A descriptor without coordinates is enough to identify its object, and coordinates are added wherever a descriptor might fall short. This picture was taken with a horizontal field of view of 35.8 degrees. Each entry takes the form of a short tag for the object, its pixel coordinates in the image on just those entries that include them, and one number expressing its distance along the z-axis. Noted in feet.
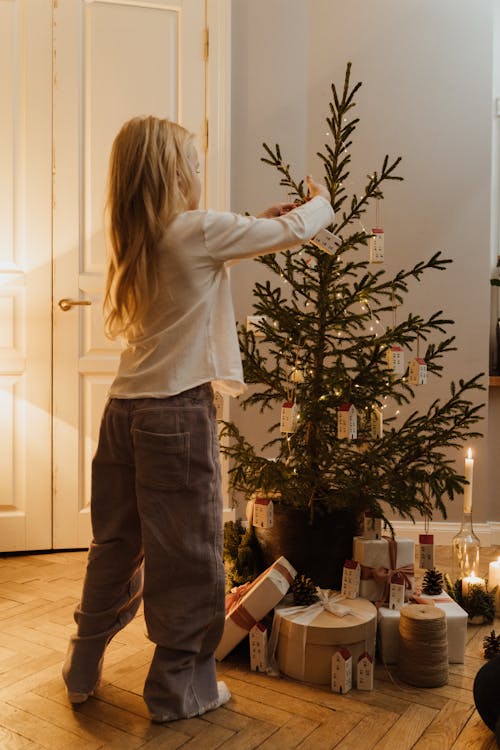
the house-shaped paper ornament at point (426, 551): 7.95
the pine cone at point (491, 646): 7.41
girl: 5.95
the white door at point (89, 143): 10.89
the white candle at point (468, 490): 8.67
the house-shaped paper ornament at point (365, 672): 6.77
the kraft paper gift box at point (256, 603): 7.14
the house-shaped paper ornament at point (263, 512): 7.52
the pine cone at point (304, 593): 7.23
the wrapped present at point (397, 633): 7.35
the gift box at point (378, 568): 7.64
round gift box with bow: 6.83
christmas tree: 7.54
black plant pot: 7.73
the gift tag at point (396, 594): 7.47
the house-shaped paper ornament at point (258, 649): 7.13
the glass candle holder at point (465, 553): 9.05
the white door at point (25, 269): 10.74
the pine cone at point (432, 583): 7.99
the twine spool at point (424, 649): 6.92
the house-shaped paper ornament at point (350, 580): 7.43
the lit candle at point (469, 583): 8.68
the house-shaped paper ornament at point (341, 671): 6.67
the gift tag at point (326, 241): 6.86
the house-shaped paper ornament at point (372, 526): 7.84
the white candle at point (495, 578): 8.80
